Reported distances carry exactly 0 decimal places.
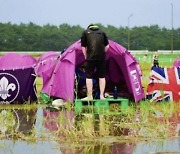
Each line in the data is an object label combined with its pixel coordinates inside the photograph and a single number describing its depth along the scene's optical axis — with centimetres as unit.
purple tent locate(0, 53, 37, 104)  1277
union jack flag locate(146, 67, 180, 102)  1273
